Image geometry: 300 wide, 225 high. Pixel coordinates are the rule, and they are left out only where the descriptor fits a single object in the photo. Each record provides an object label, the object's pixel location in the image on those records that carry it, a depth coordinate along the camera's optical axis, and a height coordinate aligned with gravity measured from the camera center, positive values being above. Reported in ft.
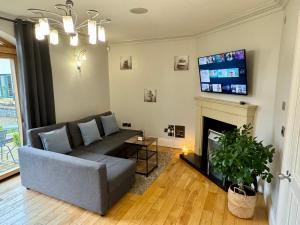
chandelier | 5.40 +1.68
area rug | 9.50 -4.95
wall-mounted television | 9.04 +0.60
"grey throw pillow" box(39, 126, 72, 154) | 9.50 -2.73
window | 9.98 -1.48
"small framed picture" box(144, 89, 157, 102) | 15.23 -0.77
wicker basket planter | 7.38 -4.49
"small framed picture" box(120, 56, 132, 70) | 15.55 +1.79
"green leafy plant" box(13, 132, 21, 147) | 10.94 -2.93
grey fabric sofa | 7.44 -3.72
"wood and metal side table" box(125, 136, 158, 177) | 11.19 -4.80
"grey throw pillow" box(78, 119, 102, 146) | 11.76 -2.83
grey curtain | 9.46 +0.41
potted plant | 7.05 -2.97
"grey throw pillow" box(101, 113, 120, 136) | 13.74 -2.76
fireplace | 9.44 -2.33
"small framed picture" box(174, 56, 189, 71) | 13.74 +1.54
